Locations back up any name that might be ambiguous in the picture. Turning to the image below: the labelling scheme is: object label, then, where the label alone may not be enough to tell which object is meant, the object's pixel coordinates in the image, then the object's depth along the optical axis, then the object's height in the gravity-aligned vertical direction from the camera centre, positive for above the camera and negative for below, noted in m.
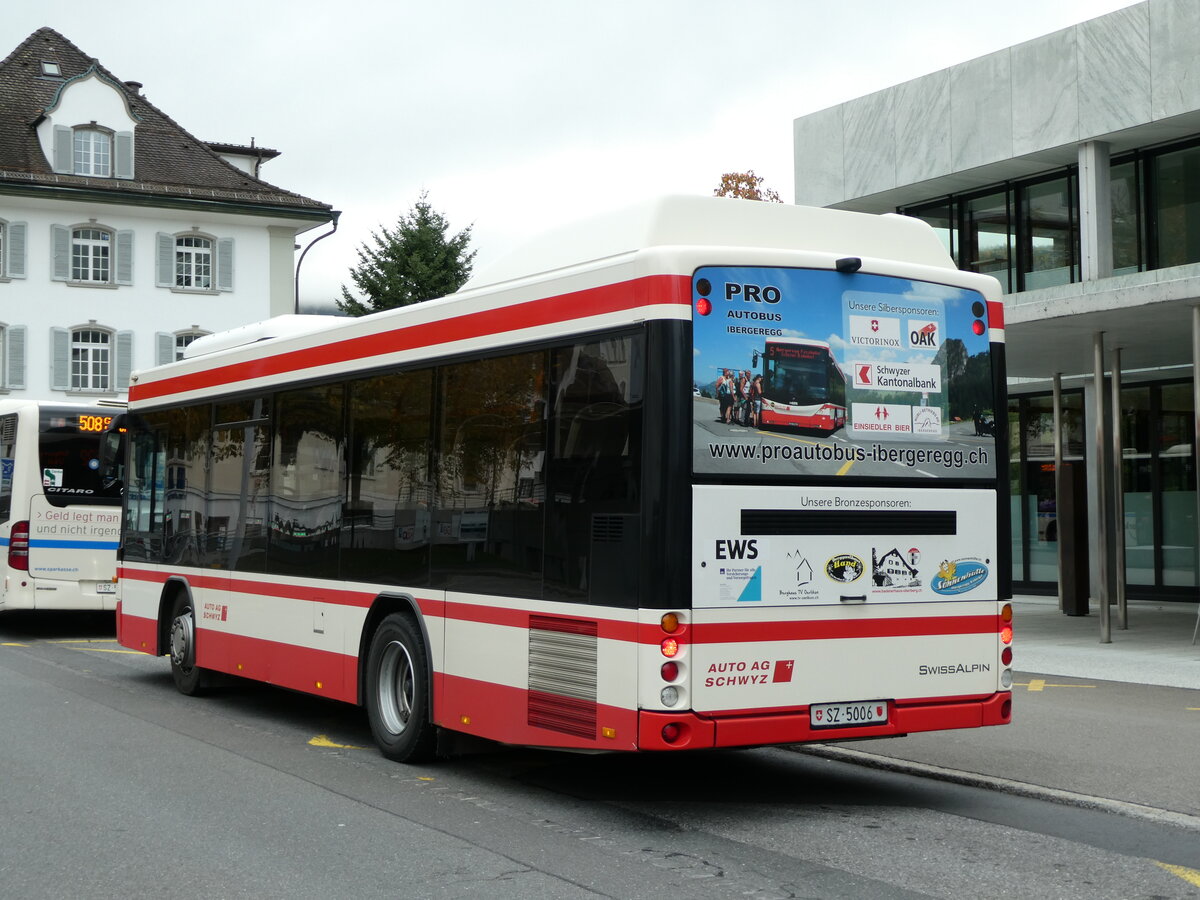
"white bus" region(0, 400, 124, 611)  18.59 +0.07
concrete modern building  18.59 +4.30
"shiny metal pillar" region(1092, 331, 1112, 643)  16.88 +0.18
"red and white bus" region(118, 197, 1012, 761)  7.26 -0.01
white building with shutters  40.62 +7.92
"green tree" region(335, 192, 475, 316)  55.88 +9.58
